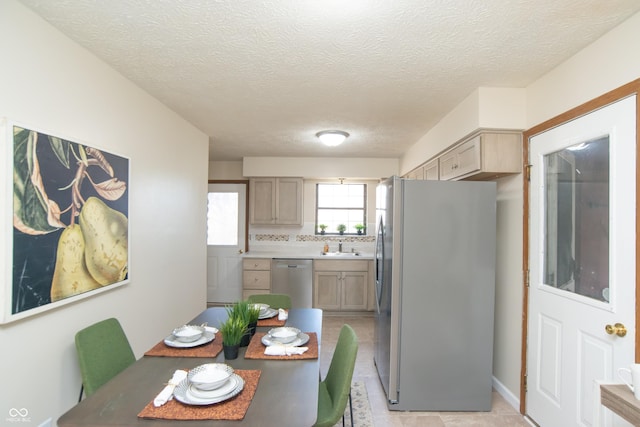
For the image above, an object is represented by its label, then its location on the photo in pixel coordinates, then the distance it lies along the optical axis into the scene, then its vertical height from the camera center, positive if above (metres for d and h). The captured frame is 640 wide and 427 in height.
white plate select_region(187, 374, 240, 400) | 1.21 -0.66
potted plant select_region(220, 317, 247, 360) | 1.61 -0.60
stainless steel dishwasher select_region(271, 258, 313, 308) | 4.77 -0.90
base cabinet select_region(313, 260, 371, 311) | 4.82 -0.96
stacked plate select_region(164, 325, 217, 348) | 1.73 -0.66
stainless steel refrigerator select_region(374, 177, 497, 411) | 2.43 -0.56
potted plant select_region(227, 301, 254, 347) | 1.77 -0.54
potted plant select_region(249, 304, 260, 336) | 1.86 -0.58
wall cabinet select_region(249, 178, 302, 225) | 5.11 +0.28
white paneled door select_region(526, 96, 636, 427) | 1.60 -0.23
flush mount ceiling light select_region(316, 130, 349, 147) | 3.51 +0.91
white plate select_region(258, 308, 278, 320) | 2.22 -0.66
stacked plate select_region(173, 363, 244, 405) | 1.20 -0.66
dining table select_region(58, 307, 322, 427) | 1.11 -0.70
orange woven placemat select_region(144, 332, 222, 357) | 1.63 -0.69
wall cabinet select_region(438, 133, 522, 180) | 2.42 +0.51
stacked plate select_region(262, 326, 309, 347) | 1.75 -0.66
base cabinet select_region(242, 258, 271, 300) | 4.84 -0.86
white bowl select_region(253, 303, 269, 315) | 2.26 -0.64
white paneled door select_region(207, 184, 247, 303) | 5.33 -0.37
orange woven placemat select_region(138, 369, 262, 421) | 1.12 -0.69
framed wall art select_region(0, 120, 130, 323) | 1.48 -0.03
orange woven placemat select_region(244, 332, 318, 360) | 1.61 -0.69
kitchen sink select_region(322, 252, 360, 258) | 4.95 -0.55
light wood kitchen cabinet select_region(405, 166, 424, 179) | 3.91 +0.60
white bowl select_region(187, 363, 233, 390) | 1.23 -0.63
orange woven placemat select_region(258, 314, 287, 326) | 2.13 -0.69
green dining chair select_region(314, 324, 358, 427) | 1.44 -0.81
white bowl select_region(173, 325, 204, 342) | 1.76 -0.64
